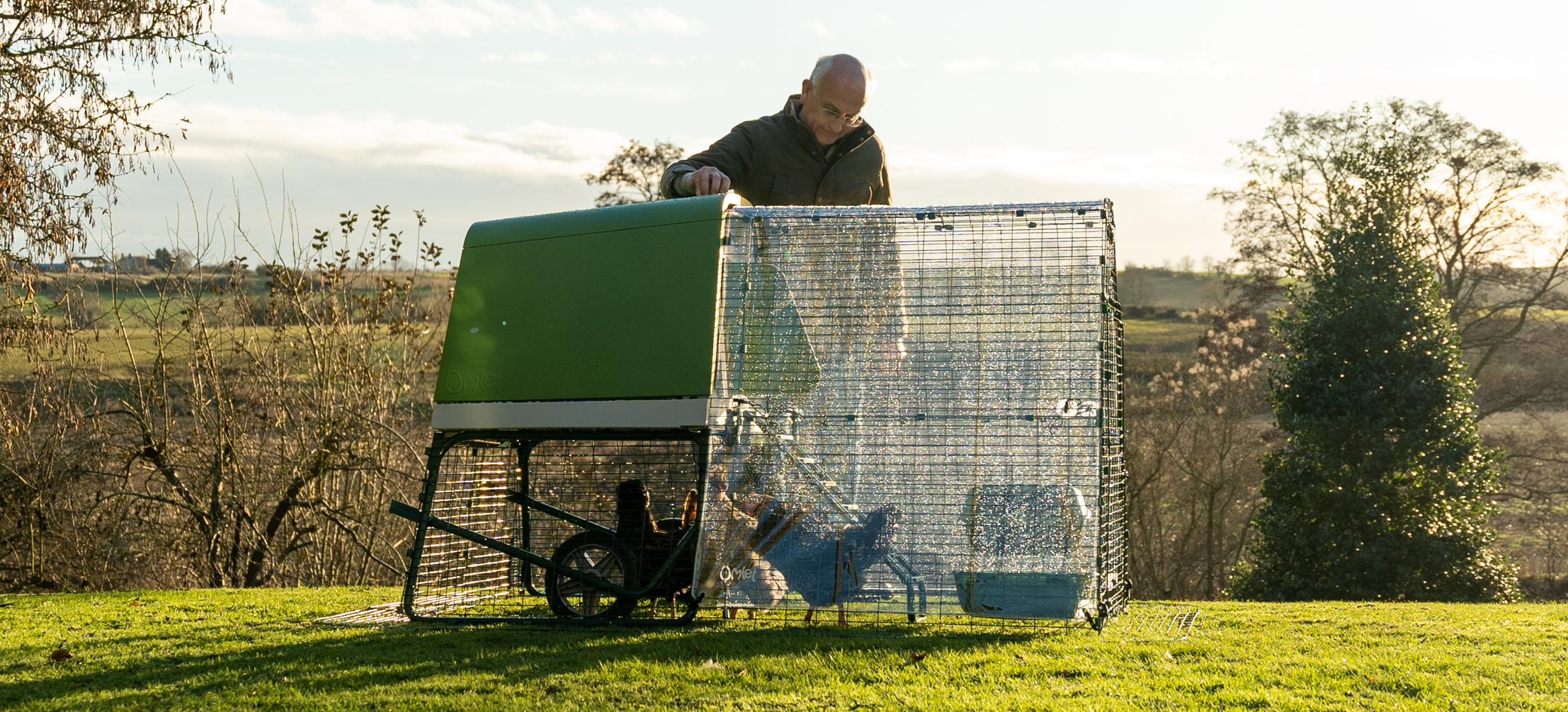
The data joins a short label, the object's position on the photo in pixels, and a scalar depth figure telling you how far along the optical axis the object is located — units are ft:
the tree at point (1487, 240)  83.41
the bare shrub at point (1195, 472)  59.36
